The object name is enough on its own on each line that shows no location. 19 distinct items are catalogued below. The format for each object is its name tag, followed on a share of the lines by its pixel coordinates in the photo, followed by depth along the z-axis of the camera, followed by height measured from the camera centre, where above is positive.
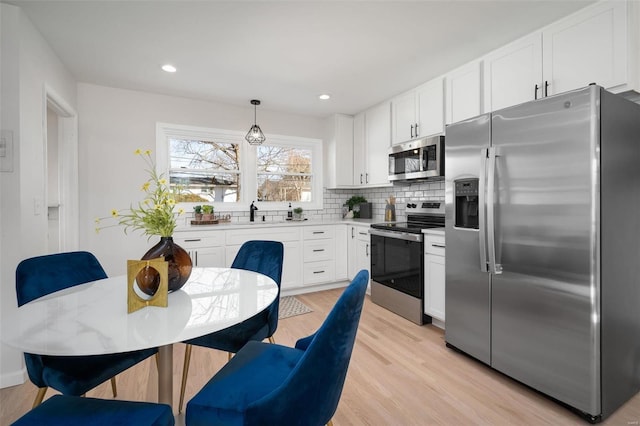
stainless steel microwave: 3.00 +0.54
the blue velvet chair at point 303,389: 0.90 -0.59
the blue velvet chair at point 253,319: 1.68 -0.66
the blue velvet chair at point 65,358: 1.30 -0.67
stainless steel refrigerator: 1.61 -0.23
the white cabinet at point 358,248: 3.81 -0.52
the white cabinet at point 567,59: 1.86 +1.07
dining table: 0.93 -0.41
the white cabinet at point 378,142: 3.83 +0.88
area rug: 3.28 -1.14
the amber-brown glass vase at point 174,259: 1.39 -0.24
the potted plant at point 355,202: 4.60 +0.11
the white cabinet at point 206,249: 3.32 -0.44
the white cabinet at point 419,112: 3.10 +1.08
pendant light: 3.67 +0.90
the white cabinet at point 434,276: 2.70 -0.63
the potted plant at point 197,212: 3.68 -0.03
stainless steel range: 2.94 -0.55
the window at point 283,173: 4.30 +0.53
